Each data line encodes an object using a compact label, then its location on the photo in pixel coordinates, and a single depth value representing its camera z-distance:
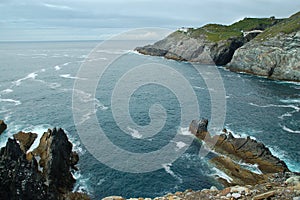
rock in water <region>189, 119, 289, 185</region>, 40.06
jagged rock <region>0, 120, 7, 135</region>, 55.03
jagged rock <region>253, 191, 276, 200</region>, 19.15
